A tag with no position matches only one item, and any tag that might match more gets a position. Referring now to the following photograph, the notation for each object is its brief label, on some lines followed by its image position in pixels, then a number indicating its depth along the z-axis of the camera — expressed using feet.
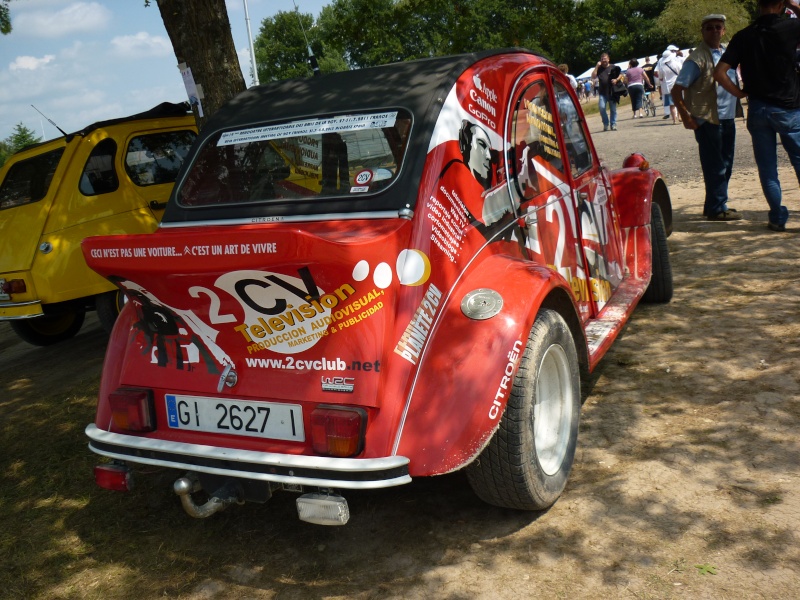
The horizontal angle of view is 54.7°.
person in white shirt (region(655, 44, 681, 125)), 65.05
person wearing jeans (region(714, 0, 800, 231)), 22.70
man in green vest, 25.79
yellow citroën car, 23.07
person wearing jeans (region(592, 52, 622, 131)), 64.85
